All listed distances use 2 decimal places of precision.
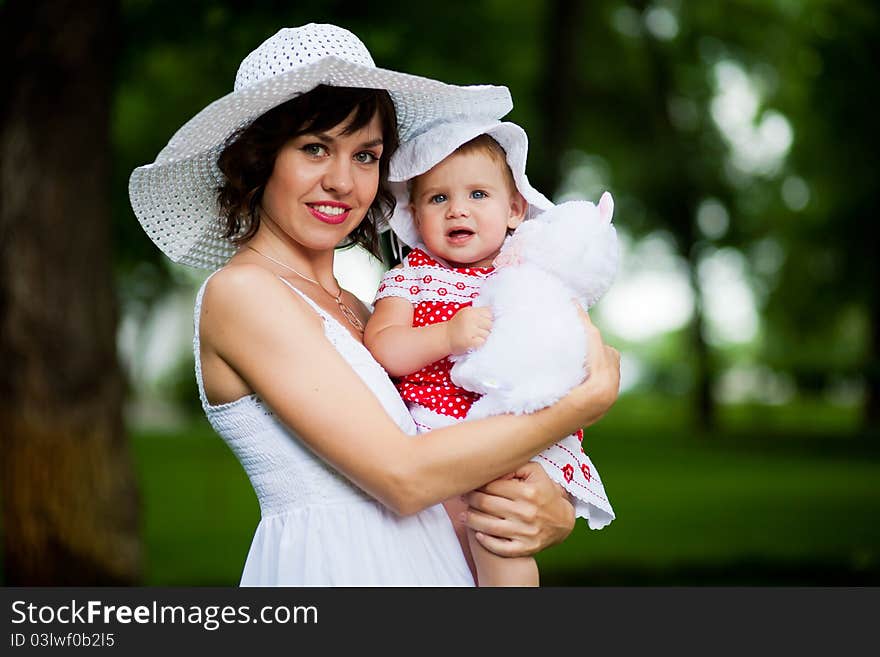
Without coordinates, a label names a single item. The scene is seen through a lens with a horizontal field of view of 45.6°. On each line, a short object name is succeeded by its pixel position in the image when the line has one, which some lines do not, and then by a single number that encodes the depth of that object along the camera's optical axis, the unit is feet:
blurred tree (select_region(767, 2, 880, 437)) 28.25
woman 7.61
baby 8.68
